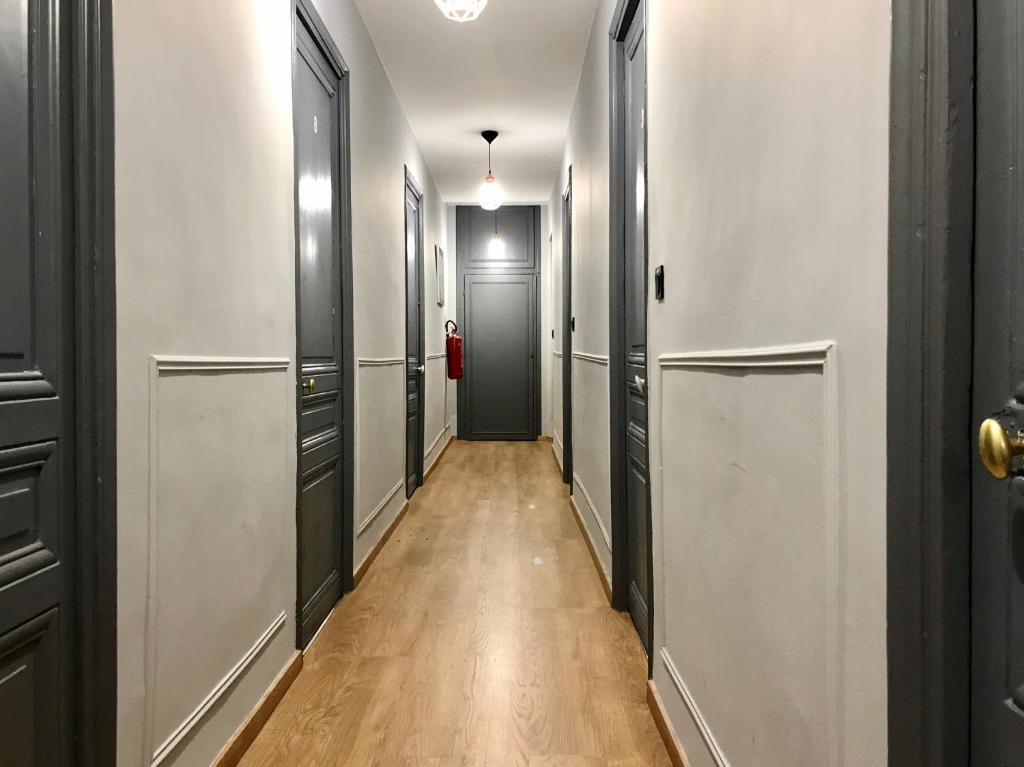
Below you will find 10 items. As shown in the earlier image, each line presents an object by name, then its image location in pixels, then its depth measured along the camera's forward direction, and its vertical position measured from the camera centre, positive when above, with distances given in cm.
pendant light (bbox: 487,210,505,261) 764 +134
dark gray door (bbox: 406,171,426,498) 483 +18
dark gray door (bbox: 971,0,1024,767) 60 -1
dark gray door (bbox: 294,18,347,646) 238 +14
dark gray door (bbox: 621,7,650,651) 237 +12
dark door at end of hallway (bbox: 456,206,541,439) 770 +66
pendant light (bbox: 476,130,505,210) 554 +146
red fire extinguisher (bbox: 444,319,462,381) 683 +12
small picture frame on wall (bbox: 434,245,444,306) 646 +96
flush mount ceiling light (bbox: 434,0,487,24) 246 +132
